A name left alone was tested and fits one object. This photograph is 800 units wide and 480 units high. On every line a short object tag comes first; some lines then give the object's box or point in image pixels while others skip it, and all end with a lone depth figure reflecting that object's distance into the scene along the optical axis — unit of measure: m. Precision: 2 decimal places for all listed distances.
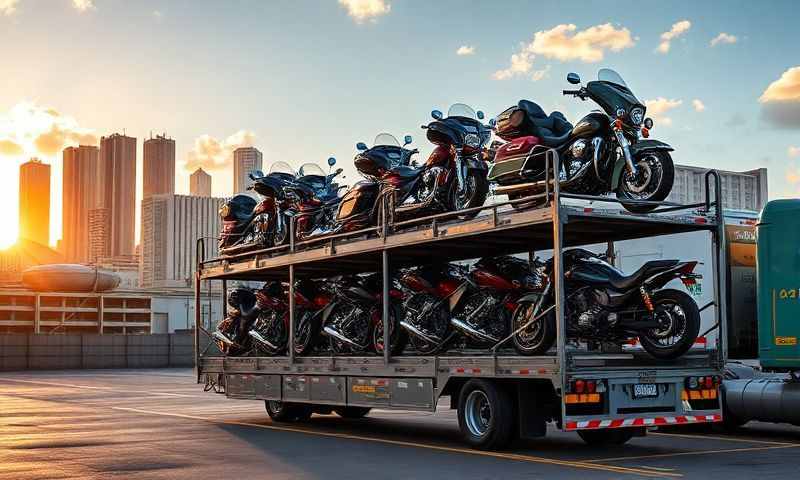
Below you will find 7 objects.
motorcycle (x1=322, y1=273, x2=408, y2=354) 16.21
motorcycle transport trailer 11.76
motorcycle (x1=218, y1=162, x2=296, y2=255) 18.69
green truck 13.91
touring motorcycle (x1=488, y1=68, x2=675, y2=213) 12.14
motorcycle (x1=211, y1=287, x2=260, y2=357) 19.41
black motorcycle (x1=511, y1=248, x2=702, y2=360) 12.18
